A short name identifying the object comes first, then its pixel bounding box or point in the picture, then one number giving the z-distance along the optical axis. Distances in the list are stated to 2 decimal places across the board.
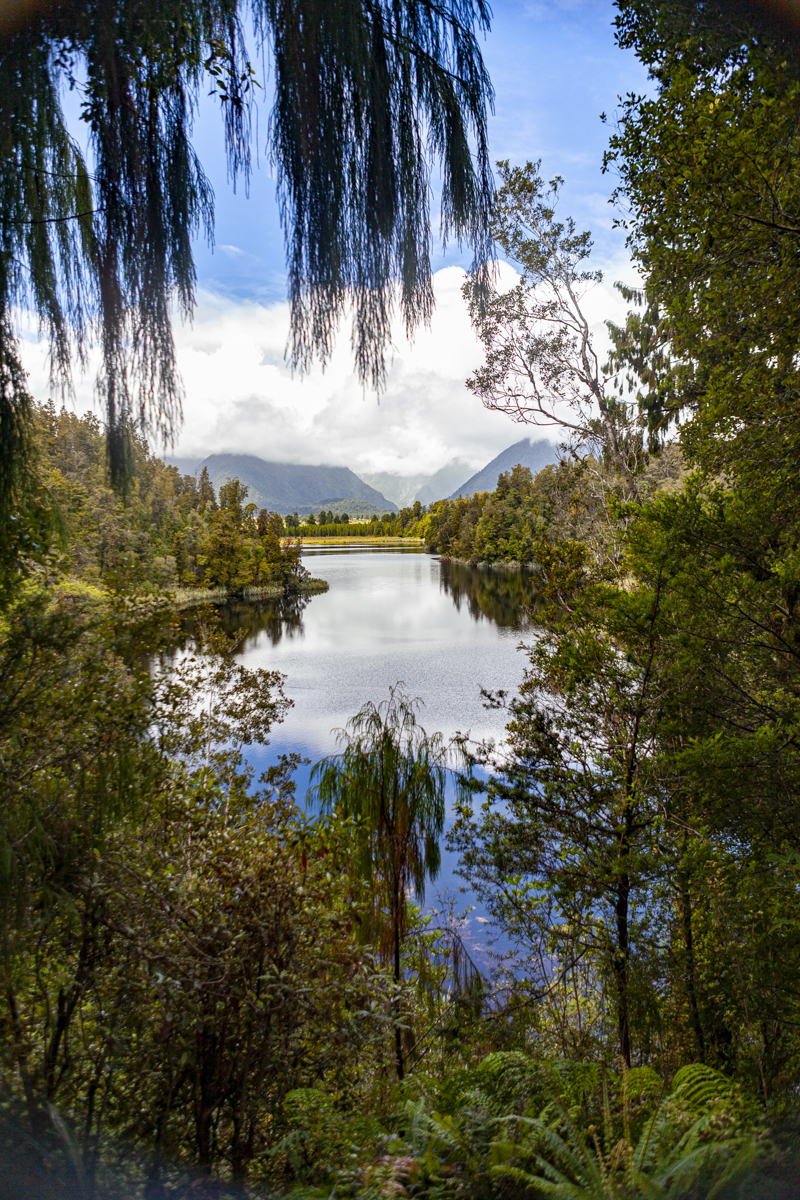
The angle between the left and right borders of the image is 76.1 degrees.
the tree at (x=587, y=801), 3.39
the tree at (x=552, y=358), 7.01
